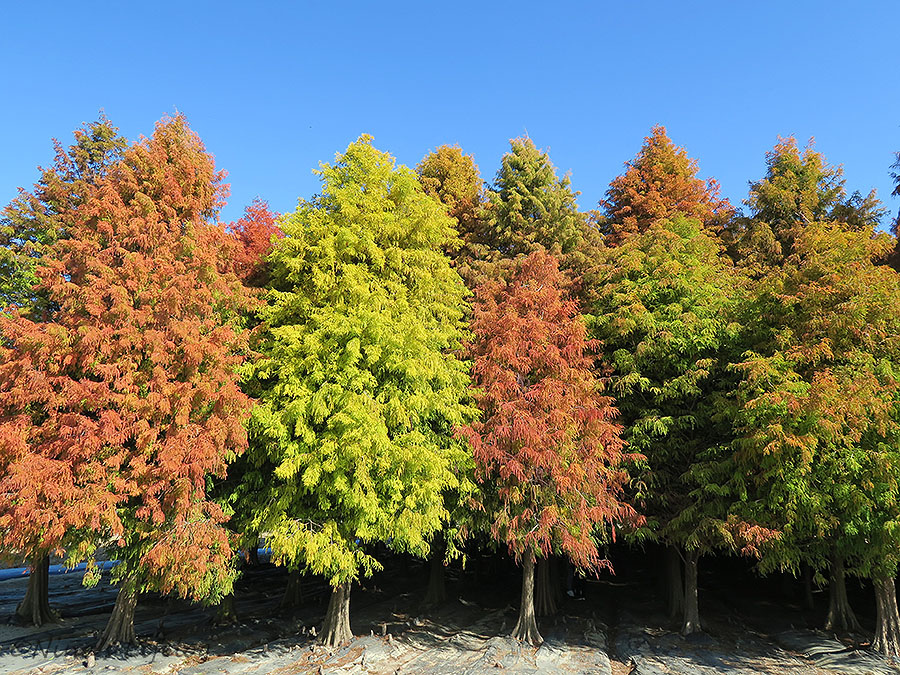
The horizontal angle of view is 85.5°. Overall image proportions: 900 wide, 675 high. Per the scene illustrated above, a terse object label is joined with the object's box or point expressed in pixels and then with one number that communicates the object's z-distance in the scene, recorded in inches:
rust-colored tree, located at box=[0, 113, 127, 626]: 583.5
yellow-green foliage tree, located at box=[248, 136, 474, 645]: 458.9
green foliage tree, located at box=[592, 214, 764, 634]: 539.2
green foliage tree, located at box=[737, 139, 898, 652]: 434.0
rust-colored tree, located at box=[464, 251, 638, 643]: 513.3
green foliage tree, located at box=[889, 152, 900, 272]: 698.8
